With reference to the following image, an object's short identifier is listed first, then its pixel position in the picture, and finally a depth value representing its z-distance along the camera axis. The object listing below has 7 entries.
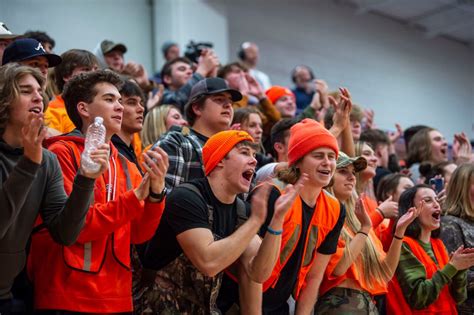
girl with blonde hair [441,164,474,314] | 5.11
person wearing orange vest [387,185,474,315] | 4.64
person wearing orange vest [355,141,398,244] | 4.79
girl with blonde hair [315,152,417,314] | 4.19
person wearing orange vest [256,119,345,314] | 3.83
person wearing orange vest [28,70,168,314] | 2.98
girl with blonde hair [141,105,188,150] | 5.35
